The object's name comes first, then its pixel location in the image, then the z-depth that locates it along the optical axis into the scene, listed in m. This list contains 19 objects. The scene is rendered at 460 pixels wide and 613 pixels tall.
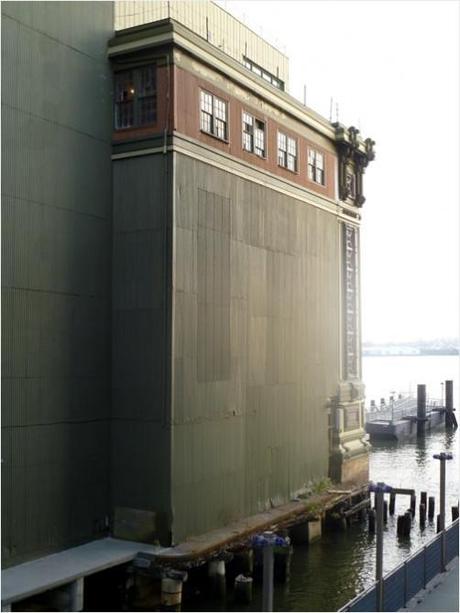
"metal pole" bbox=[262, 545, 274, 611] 16.12
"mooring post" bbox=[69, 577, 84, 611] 20.38
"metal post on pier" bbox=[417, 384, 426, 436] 74.94
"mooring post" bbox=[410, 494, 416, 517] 37.54
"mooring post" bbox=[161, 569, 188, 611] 21.97
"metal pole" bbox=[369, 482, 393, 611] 20.69
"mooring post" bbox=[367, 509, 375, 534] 34.06
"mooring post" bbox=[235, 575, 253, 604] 23.69
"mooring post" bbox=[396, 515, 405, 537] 33.88
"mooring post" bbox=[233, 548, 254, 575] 26.02
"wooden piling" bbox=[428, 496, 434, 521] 37.22
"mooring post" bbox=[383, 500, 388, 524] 36.94
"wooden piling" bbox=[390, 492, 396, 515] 37.88
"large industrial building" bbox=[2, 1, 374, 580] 22.19
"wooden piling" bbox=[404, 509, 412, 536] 33.81
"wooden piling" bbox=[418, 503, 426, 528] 36.34
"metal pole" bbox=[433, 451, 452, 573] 22.95
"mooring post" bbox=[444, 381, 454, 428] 80.20
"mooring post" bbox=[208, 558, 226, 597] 24.33
